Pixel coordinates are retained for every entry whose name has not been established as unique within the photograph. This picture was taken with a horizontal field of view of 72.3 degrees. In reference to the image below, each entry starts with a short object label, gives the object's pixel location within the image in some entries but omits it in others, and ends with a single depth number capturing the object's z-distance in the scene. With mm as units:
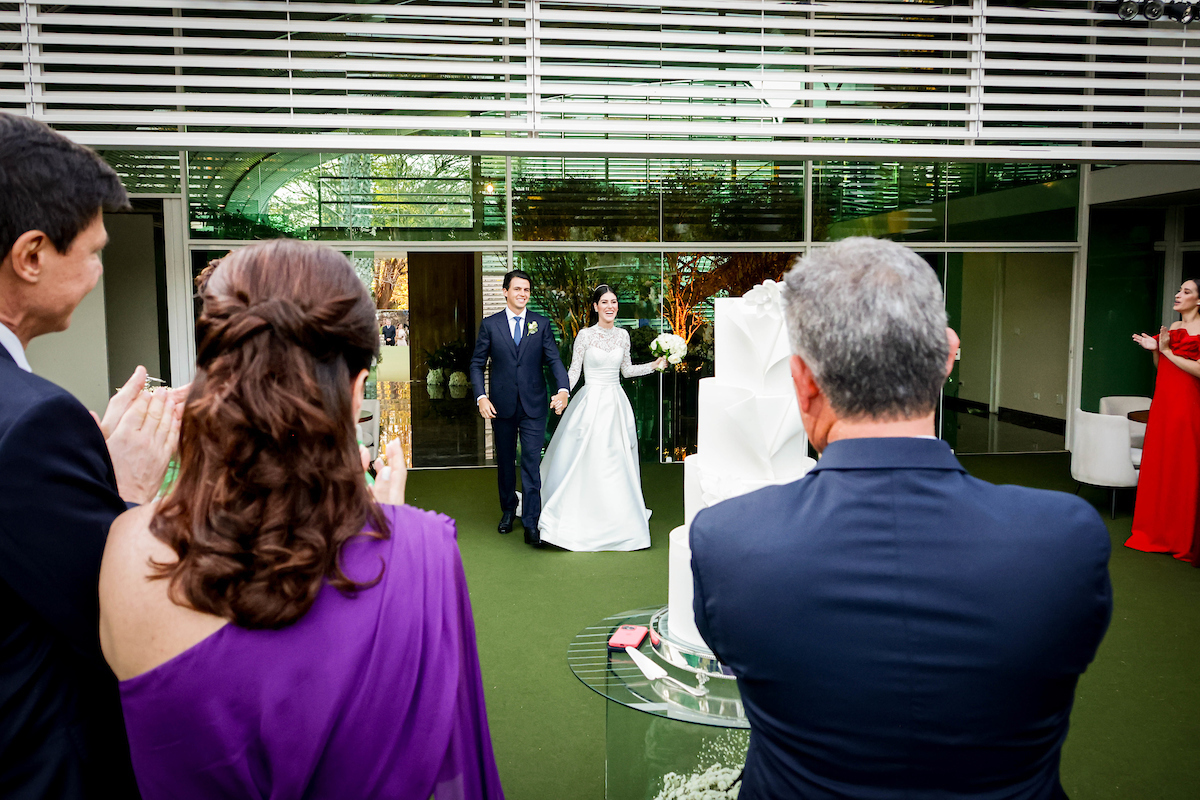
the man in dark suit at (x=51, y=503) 1104
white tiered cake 2639
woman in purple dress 998
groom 6207
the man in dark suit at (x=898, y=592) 1038
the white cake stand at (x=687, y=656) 2404
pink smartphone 2635
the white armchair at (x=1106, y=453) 6492
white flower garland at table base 2461
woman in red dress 5680
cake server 2359
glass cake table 2316
